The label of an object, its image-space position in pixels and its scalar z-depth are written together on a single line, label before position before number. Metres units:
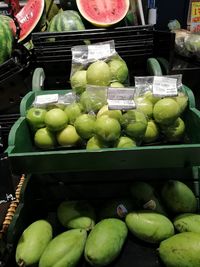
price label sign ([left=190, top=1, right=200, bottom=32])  2.16
